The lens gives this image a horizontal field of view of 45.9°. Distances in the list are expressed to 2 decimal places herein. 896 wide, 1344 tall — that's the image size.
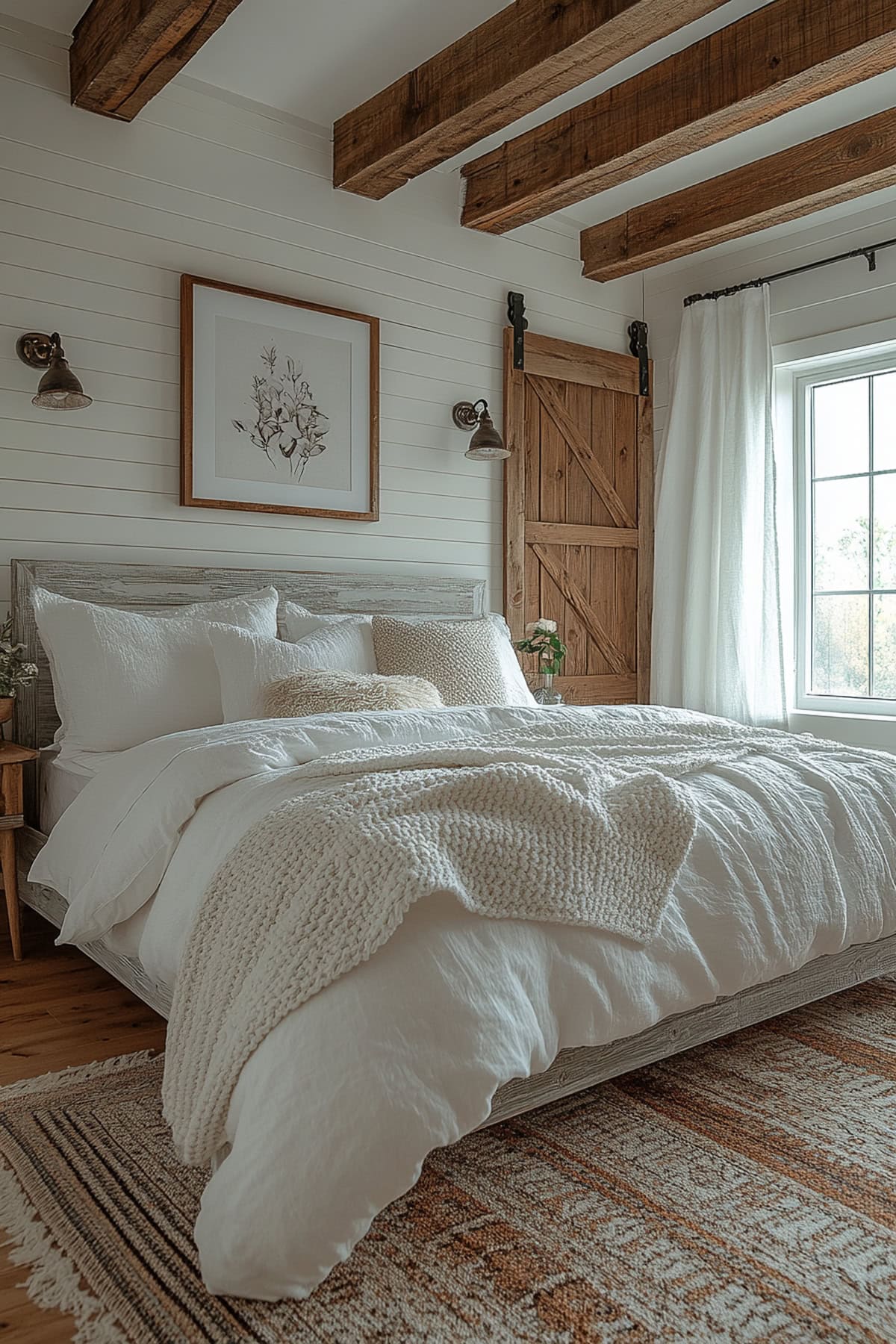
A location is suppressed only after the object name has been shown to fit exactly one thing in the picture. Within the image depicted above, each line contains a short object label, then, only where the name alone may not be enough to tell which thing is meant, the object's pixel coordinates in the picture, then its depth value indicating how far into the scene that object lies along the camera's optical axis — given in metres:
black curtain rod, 4.10
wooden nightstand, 2.81
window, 4.27
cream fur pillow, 2.69
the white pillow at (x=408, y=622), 3.46
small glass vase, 4.17
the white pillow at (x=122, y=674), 2.90
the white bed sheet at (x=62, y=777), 2.76
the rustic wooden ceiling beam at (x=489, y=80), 2.74
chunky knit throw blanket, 1.49
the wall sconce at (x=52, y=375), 3.03
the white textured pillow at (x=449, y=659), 3.31
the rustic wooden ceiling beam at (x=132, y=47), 2.72
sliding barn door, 4.50
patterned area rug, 1.37
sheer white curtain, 4.45
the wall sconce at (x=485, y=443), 3.98
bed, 1.83
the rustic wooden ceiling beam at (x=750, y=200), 3.63
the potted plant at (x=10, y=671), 2.92
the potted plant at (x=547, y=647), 4.30
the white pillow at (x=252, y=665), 2.92
